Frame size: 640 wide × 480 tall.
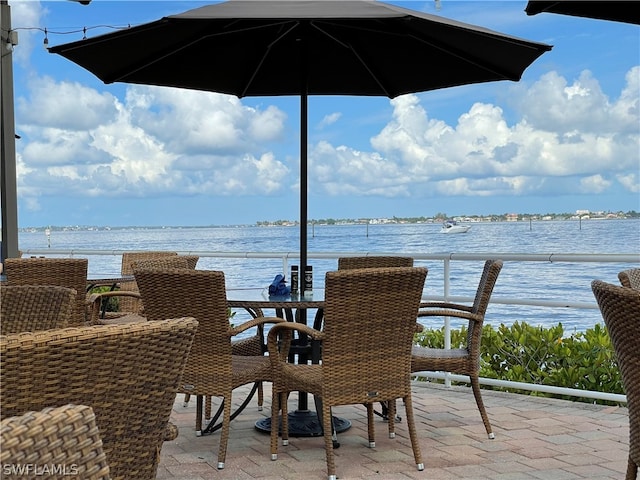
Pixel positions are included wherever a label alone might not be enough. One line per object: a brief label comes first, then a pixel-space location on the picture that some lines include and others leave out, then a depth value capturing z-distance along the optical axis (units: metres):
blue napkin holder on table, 4.02
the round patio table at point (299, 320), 3.69
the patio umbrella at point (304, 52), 3.66
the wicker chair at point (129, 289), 5.49
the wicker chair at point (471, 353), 3.90
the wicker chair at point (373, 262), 4.82
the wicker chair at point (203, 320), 3.45
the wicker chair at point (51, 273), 4.16
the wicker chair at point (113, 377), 1.47
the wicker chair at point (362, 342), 3.26
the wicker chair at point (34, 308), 2.34
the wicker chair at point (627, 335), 2.19
